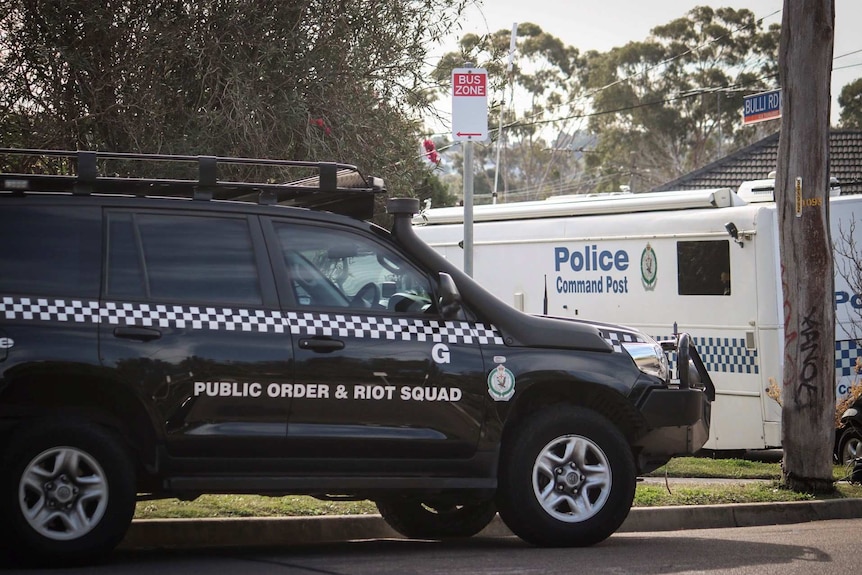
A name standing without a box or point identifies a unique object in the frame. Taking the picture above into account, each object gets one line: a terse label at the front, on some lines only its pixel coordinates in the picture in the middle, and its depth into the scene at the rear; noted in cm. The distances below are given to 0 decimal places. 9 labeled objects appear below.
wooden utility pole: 1823
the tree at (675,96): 9299
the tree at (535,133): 9892
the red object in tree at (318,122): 1761
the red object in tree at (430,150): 2062
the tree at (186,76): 1672
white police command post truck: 2426
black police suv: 1164
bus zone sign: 1765
